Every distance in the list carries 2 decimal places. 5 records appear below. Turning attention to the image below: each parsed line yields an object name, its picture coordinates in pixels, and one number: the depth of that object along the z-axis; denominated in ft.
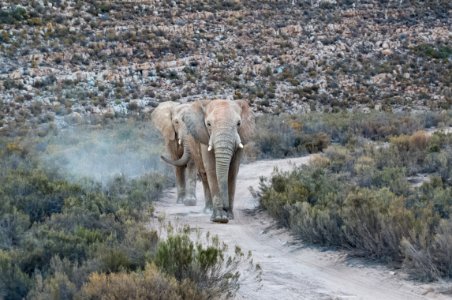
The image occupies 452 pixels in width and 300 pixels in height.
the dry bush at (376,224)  56.49
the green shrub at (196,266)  44.37
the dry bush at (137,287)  39.27
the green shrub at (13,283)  45.93
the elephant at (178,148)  93.20
